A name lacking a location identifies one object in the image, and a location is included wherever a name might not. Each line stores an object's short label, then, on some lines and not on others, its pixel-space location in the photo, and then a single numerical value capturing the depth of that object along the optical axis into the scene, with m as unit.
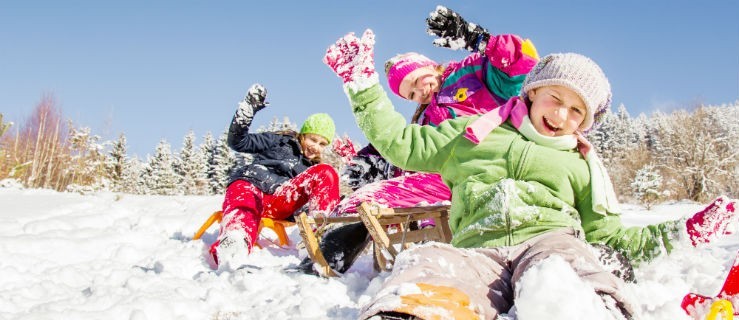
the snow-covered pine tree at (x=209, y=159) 36.28
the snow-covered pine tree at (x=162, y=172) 35.53
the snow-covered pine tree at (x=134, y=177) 35.28
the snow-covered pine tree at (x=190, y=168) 36.56
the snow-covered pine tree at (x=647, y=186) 17.83
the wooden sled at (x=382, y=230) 2.80
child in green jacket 1.77
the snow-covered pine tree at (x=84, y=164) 13.53
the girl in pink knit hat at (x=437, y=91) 2.81
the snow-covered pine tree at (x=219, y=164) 35.59
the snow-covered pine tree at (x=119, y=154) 32.73
